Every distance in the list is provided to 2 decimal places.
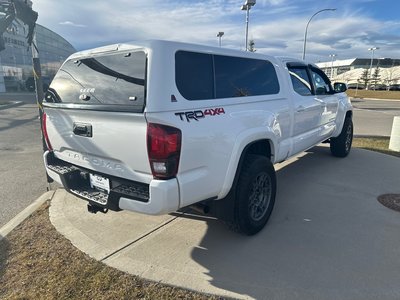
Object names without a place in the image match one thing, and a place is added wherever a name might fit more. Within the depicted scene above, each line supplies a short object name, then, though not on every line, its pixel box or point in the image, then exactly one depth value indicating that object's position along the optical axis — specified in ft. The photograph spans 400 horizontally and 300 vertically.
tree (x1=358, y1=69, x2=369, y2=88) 195.85
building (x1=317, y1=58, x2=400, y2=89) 209.36
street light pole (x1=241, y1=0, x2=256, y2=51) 59.62
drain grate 13.51
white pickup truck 7.89
